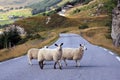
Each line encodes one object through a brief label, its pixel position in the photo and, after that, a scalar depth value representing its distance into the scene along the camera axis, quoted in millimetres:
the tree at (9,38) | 71650
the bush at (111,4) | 62812
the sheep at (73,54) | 20219
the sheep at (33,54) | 22319
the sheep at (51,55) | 19078
